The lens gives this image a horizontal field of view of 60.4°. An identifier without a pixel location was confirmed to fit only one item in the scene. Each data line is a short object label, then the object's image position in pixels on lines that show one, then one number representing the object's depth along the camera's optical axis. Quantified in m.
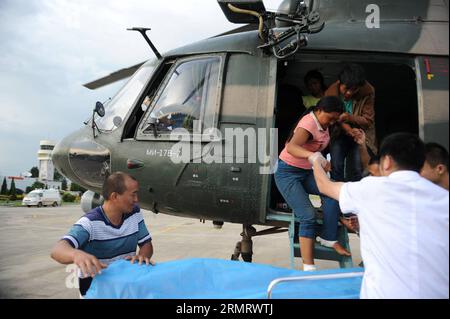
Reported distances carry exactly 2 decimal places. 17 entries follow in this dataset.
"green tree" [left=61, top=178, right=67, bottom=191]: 86.76
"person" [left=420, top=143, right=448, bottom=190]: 2.30
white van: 37.97
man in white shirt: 1.91
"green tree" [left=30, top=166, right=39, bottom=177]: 95.26
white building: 82.19
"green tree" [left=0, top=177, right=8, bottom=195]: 50.86
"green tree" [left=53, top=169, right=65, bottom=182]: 94.88
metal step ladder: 3.56
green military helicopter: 3.84
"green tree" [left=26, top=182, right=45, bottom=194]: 70.44
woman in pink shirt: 3.43
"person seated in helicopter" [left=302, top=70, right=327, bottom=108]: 4.56
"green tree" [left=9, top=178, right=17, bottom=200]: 46.81
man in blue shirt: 2.97
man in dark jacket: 3.96
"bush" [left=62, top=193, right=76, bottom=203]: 54.38
